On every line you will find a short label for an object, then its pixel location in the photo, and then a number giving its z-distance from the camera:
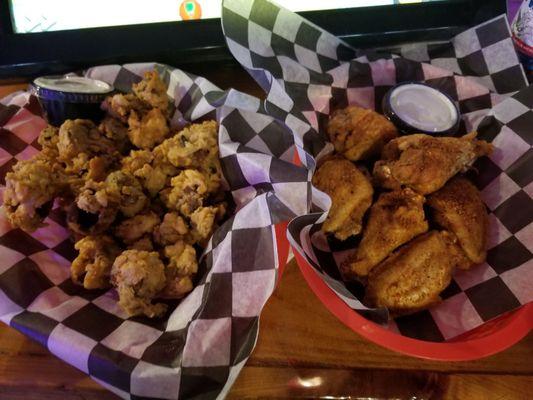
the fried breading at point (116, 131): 0.36
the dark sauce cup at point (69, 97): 0.34
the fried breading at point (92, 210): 0.29
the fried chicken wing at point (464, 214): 0.31
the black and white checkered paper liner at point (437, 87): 0.29
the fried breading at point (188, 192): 0.32
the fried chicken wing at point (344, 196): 0.32
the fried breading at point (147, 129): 0.35
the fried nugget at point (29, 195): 0.29
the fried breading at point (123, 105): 0.35
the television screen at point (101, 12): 0.41
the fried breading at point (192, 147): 0.33
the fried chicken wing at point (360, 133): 0.35
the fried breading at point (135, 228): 0.31
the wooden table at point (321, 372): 0.27
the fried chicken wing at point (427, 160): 0.32
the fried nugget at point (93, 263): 0.29
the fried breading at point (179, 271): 0.29
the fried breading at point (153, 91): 0.36
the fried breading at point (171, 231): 0.31
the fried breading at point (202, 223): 0.31
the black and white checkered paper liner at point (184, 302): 0.26
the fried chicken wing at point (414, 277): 0.29
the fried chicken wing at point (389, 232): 0.31
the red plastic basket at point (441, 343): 0.26
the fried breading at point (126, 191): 0.31
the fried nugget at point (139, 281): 0.27
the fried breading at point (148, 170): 0.33
